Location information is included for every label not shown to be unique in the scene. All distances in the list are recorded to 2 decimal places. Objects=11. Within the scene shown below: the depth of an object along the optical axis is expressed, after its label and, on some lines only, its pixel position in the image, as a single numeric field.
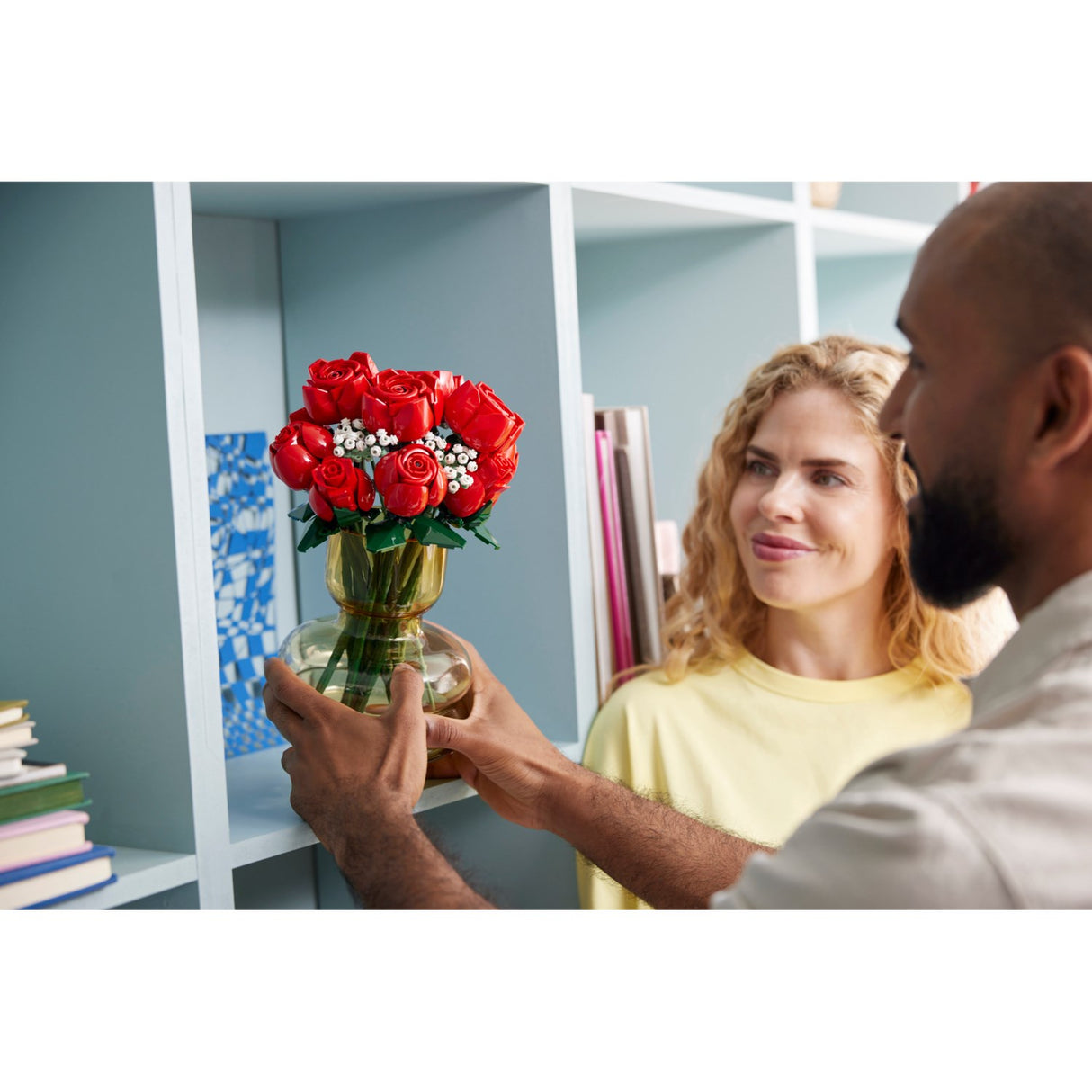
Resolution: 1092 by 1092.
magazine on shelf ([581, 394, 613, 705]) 1.53
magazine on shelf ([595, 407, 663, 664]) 1.64
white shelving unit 1.03
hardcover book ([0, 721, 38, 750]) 0.96
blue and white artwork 1.52
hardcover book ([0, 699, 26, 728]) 0.97
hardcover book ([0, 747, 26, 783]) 0.96
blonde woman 1.50
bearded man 0.70
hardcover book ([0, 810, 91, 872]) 0.94
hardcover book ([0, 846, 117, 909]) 0.93
